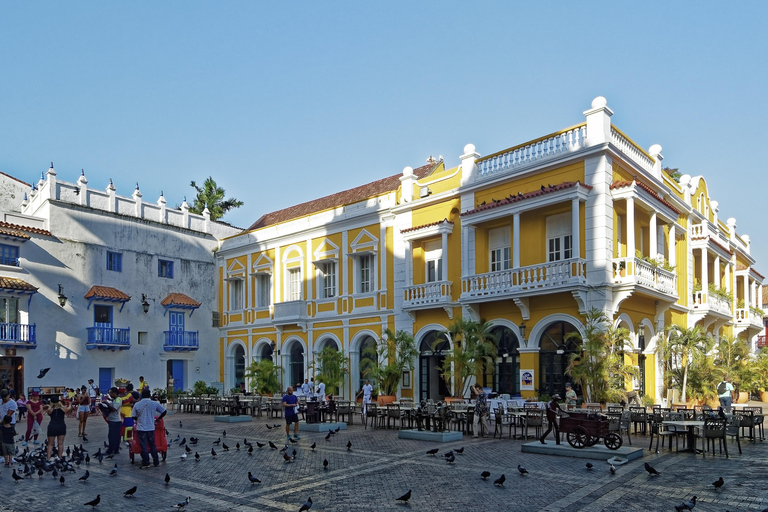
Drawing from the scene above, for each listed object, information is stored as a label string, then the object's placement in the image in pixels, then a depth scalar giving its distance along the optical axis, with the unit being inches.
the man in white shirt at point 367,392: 951.9
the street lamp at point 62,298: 1146.7
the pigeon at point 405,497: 381.1
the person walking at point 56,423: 527.9
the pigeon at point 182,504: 376.2
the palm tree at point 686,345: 892.0
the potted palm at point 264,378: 1215.6
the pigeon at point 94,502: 380.6
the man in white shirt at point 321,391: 943.7
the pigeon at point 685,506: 339.0
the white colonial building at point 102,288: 1101.1
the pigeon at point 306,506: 348.5
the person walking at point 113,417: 568.4
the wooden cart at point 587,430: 539.5
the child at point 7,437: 518.6
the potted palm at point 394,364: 1013.2
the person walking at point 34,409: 584.1
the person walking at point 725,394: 785.6
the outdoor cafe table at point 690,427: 544.7
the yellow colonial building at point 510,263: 833.5
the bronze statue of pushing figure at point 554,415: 570.6
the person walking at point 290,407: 672.4
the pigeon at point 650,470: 440.2
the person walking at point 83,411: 717.3
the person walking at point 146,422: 510.6
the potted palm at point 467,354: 896.9
